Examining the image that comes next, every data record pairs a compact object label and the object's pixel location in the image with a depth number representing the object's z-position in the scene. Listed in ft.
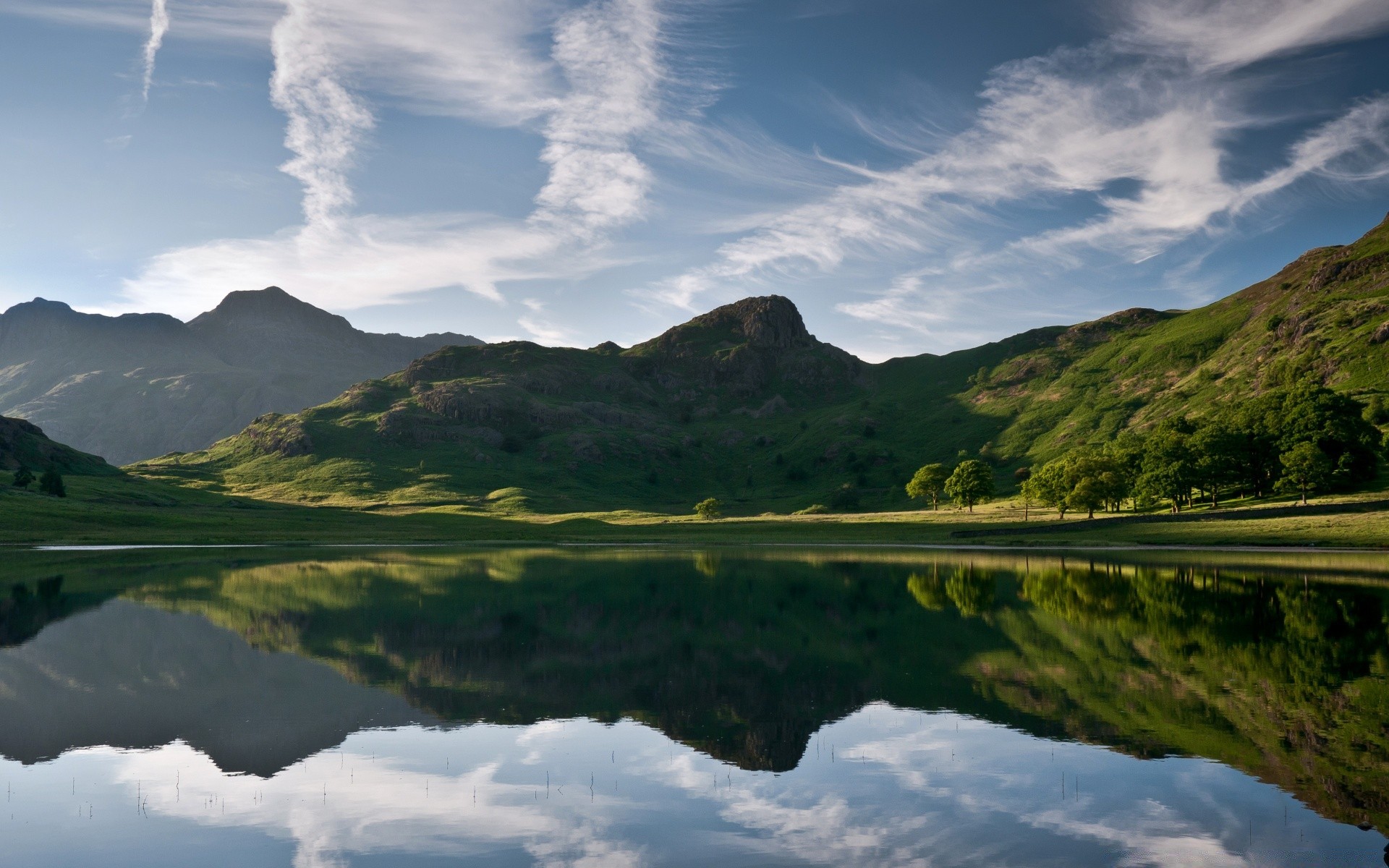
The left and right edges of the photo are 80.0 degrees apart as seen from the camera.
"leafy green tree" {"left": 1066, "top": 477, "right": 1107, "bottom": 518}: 459.32
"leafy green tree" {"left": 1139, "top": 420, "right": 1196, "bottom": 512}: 456.04
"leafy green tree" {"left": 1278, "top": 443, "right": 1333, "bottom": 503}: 425.69
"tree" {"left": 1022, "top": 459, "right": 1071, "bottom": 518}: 494.18
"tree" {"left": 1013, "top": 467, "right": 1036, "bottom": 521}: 526.37
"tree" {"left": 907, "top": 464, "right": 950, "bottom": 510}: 628.69
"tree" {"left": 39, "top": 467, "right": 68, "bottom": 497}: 528.22
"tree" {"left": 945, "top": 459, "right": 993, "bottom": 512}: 560.61
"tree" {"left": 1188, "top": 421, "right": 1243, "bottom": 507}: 457.68
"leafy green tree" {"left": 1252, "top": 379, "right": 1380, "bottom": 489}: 436.76
